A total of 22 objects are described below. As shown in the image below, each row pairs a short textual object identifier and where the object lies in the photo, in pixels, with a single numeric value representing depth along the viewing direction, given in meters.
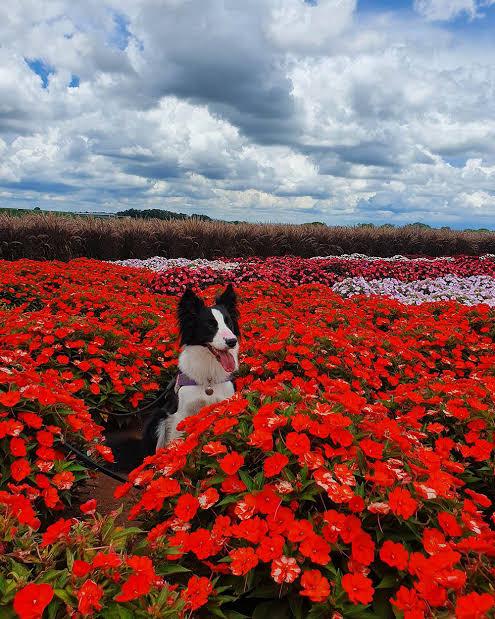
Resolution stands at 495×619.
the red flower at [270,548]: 1.53
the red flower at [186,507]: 1.77
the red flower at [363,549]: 1.56
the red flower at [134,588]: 1.25
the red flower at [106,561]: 1.32
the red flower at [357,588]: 1.43
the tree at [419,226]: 25.80
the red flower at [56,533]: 1.49
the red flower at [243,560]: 1.50
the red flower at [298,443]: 1.80
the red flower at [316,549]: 1.51
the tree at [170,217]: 19.54
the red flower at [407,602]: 1.42
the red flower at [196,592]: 1.46
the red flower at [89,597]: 1.19
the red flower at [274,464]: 1.73
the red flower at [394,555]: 1.53
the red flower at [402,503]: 1.62
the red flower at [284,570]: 1.46
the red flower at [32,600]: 1.12
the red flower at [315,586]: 1.41
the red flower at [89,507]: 1.79
